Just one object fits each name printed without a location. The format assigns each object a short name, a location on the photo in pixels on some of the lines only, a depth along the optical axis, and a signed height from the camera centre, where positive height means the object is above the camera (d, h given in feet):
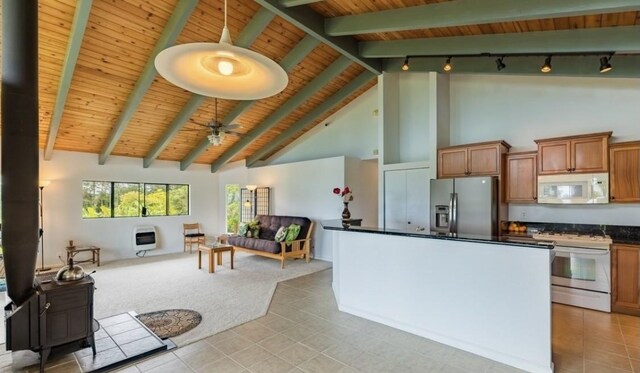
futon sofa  22.11 -4.09
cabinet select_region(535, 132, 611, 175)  13.37 +1.61
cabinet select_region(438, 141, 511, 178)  15.93 +1.64
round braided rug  11.33 -5.31
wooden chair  28.12 -4.33
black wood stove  8.49 -3.77
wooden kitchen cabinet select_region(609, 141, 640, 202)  12.92 +0.75
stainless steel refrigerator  15.65 -0.87
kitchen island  8.63 -3.37
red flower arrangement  16.02 -0.10
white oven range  12.87 -3.62
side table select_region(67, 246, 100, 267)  22.13 -4.62
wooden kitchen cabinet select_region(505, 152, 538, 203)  15.23 +0.60
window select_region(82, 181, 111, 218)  24.44 -0.80
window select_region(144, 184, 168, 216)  27.76 -0.90
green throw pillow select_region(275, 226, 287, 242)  22.91 -3.49
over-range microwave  13.47 +0.03
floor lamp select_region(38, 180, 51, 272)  21.31 -3.74
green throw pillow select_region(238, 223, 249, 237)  26.11 -3.52
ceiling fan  16.61 +3.28
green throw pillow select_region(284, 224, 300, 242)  22.80 -3.30
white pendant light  5.43 +2.42
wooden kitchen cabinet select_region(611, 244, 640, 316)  12.41 -3.71
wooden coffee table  20.35 -4.19
